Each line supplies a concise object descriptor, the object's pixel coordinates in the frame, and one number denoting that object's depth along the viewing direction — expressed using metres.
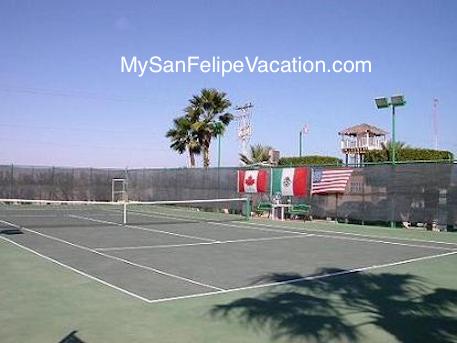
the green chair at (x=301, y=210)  24.00
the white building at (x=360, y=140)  45.28
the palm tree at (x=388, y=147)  35.72
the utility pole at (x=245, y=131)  47.16
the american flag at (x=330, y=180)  22.69
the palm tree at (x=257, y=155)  44.41
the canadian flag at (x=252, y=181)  26.98
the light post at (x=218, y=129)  38.59
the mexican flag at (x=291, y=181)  24.53
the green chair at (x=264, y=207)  25.61
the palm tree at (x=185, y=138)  39.19
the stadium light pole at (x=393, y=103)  22.47
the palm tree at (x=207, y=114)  38.81
